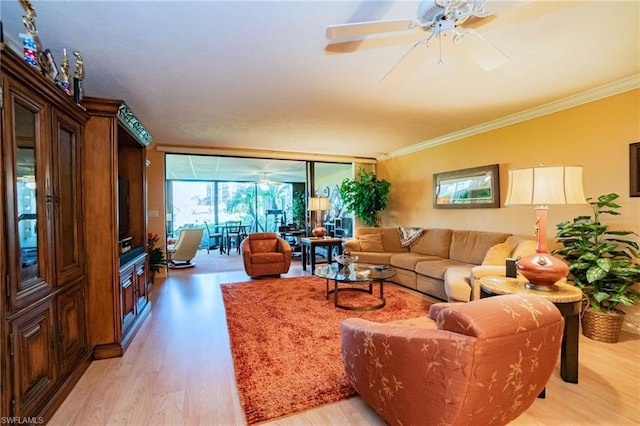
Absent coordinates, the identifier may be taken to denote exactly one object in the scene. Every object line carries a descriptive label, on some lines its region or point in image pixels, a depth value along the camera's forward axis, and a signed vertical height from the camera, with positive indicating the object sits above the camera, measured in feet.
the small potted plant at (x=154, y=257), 16.25 -2.47
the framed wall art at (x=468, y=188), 13.62 +0.95
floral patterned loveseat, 3.79 -2.13
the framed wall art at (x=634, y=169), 9.05 +1.07
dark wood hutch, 4.76 -0.60
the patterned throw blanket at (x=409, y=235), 16.39 -1.51
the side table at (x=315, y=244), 18.04 -2.16
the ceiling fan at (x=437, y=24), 4.72 +3.17
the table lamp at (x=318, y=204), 19.49 +0.37
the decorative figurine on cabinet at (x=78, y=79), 6.97 +3.24
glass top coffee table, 11.09 -2.60
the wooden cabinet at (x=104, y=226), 7.88 -0.35
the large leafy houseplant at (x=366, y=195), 19.98 +0.91
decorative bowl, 13.21 -2.28
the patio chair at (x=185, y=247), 19.89 -2.40
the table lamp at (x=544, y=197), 6.18 +0.19
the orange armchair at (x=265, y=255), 16.53 -2.49
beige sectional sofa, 10.46 -2.29
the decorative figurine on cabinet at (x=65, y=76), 6.63 +3.13
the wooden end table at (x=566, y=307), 6.20 -2.14
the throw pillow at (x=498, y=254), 10.58 -1.72
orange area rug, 6.19 -3.86
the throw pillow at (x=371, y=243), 16.98 -1.97
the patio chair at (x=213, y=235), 29.41 -2.37
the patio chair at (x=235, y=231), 27.89 -2.02
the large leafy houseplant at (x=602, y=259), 8.46 -1.65
